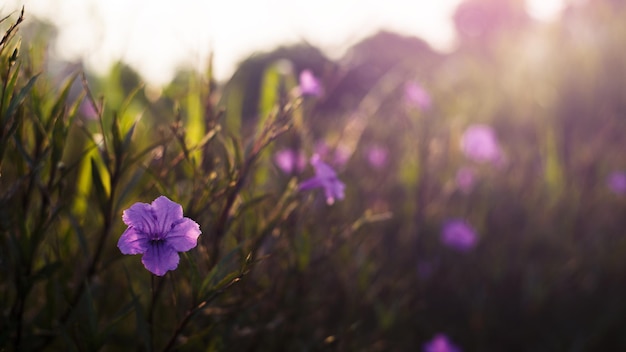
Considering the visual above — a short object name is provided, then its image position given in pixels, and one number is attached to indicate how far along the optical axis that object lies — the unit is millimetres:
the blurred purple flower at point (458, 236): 1933
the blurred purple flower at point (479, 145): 2391
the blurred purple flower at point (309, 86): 1230
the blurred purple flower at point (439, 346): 1551
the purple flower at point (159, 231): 641
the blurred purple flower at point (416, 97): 2131
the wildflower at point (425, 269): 1861
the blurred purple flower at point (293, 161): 1181
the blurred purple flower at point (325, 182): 955
